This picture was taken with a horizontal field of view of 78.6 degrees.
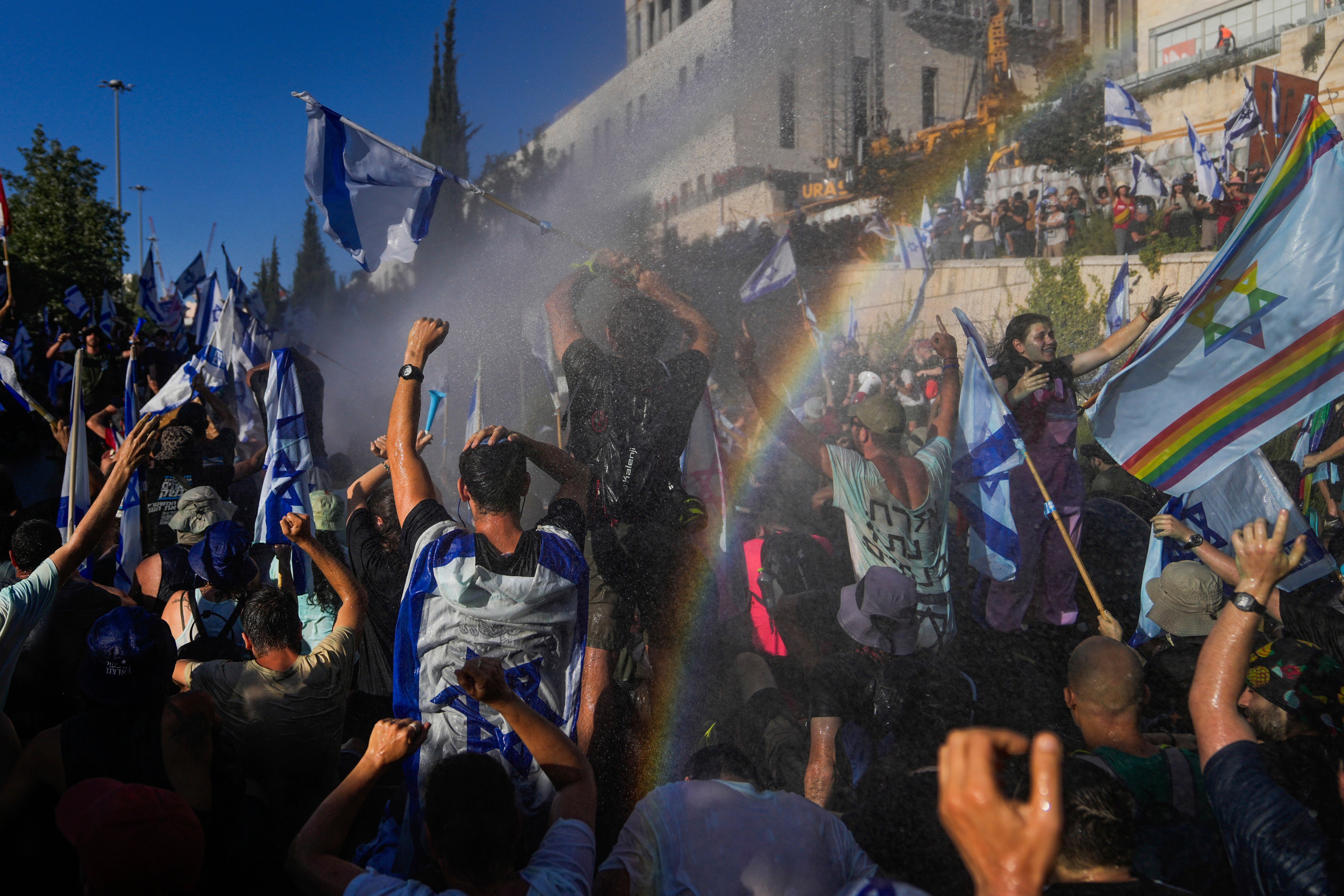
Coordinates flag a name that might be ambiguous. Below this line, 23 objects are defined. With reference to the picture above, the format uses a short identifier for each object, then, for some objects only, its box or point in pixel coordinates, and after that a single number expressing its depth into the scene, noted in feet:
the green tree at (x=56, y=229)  48.78
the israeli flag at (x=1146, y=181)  41.88
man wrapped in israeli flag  6.83
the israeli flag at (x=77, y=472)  12.66
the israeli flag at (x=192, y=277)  42.27
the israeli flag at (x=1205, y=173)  36.37
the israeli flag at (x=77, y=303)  35.06
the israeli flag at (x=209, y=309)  33.40
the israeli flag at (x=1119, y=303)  20.80
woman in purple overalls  14.69
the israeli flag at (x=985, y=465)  13.70
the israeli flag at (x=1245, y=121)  32.09
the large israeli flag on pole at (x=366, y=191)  13.80
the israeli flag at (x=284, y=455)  14.40
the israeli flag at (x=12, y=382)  16.99
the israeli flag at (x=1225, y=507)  12.40
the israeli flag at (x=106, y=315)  41.57
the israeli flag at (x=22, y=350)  34.45
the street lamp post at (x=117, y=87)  85.40
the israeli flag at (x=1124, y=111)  38.04
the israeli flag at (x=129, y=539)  12.91
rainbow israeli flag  10.47
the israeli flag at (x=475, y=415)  18.44
